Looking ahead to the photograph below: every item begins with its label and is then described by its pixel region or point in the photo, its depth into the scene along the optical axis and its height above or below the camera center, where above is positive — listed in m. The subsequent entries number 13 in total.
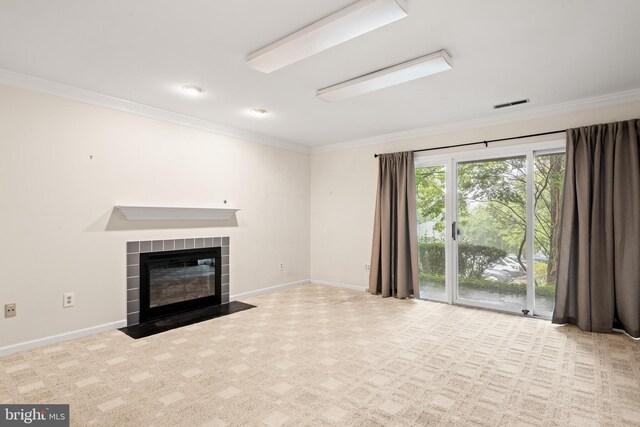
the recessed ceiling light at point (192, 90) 3.27 +1.28
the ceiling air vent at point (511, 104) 3.65 +1.28
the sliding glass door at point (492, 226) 3.96 -0.12
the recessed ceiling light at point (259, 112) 3.95 +1.28
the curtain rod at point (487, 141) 3.86 +0.98
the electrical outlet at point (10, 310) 2.90 -0.82
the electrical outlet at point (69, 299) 3.23 -0.82
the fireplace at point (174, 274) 3.75 -0.73
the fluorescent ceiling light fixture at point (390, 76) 2.63 +1.23
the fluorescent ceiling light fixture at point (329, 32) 1.93 +1.21
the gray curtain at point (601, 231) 3.30 -0.15
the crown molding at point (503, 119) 3.46 +1.23
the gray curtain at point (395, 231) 4.82 -0.22
